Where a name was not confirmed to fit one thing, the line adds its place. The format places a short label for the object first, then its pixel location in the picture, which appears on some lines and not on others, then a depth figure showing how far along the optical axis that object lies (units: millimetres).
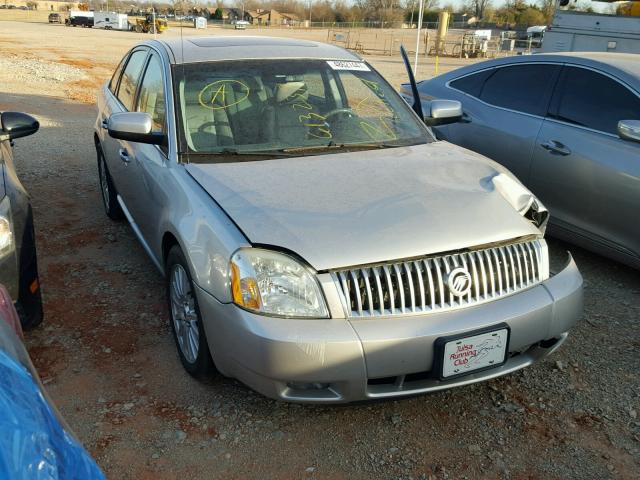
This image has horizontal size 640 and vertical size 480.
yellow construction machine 52425
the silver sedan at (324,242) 2482
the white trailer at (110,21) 59969
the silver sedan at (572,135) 4227
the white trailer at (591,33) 8504
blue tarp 1268
